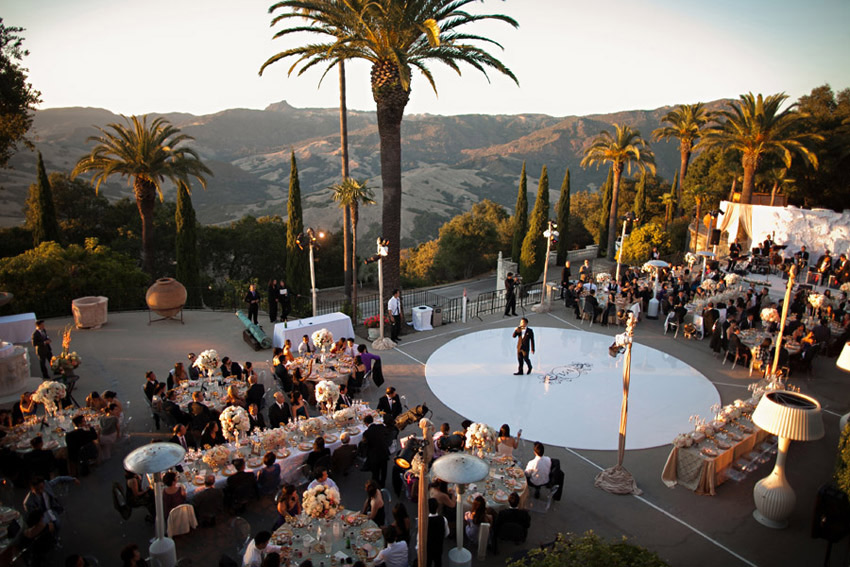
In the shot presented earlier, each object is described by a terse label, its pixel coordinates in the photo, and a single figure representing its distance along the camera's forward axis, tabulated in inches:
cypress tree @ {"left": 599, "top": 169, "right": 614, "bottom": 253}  1660.9
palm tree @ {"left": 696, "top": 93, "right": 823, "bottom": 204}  1164.5
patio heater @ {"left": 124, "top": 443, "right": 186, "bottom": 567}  276.7
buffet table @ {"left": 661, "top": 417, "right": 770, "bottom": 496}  390.0
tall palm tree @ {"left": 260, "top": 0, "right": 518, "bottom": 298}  672.4
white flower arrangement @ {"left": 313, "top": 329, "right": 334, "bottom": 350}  543.5
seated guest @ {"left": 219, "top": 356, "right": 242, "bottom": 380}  518.9
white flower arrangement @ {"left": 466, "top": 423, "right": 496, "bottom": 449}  358.9
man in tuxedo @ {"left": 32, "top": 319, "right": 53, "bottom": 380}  562.3
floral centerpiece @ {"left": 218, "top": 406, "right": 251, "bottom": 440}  366.0
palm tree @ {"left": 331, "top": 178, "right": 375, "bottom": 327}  803.4
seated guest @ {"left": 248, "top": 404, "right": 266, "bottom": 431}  423.1
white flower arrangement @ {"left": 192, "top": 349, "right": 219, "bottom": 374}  483.2
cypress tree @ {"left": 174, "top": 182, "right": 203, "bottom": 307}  1080.8
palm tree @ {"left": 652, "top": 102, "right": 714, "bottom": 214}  1637.6
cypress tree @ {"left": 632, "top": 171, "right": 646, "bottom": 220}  1712.2
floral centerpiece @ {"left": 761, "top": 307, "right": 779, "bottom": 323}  617.3
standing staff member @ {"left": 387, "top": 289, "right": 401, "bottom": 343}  724.7
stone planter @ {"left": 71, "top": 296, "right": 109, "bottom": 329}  743.7
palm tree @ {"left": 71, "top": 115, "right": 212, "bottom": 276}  1013.2
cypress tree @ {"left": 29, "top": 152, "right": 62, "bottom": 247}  1041.5
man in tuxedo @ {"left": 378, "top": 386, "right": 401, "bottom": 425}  452.4
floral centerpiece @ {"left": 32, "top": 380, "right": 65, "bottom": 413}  400.5
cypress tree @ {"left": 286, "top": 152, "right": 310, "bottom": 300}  1131.3
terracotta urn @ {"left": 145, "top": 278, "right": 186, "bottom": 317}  775.1
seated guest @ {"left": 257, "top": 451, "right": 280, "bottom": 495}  356.5
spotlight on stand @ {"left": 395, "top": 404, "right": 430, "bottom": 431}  431.5
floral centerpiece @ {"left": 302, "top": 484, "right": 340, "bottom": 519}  268.4
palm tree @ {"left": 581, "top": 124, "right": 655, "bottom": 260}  1460.4
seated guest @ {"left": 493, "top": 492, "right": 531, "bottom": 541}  318.7
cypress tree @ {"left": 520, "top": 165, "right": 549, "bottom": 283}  1375.5
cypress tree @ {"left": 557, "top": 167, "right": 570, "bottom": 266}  1417.3
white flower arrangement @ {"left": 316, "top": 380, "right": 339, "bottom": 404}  426.6
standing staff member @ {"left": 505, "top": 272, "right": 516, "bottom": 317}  818.2
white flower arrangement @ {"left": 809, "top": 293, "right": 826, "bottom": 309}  689.0
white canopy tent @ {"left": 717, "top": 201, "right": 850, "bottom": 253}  1043.3
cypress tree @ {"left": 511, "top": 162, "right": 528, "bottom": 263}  1433.3
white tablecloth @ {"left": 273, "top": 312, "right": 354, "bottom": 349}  661.3
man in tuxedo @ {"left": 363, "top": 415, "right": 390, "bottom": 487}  382.9
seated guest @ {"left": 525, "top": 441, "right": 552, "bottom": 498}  365.7
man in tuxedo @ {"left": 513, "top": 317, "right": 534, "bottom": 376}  594.2
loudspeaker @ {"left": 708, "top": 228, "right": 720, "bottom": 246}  1133.1
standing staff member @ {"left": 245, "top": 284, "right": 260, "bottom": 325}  734.5
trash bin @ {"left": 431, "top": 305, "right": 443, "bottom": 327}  786.8
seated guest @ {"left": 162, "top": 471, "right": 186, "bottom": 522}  325.4
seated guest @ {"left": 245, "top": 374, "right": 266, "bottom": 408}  465.7
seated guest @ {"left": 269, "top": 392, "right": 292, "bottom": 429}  428.8
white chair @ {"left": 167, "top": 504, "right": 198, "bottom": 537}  321.1
